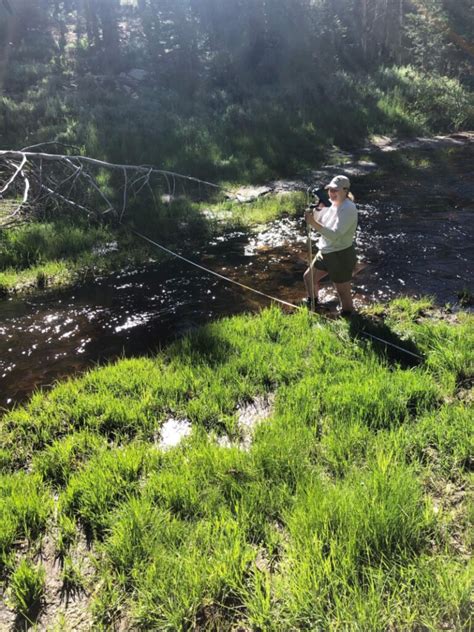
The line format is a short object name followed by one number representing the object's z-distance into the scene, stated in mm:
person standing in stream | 6004
